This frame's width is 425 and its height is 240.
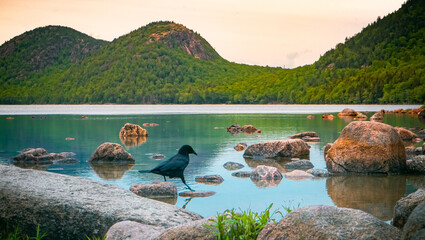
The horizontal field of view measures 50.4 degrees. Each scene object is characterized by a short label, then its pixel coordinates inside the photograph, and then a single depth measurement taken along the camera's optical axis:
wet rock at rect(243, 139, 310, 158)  19.75
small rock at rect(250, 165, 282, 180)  14.37
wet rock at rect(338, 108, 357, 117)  67.53
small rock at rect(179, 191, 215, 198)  11.97
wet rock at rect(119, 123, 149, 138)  31.83
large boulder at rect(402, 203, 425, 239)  4.73
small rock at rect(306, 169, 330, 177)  14.85
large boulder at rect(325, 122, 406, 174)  14.95
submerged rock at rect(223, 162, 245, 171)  16.77
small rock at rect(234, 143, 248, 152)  23.10
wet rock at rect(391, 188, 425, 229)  6.86
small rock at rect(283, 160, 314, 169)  16.73
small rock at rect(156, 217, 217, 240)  5.89
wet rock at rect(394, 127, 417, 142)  25.61
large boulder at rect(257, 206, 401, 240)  5.35
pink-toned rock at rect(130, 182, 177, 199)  11.86
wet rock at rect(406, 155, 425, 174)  15.17
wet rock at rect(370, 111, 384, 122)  50.97
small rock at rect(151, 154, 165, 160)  19.83
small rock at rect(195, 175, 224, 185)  14.02
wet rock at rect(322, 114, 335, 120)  59.46
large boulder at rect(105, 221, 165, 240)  6.36
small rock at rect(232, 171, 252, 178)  14.88
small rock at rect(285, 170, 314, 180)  14.49
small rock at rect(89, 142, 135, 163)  18.55
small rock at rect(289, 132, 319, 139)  28.31
